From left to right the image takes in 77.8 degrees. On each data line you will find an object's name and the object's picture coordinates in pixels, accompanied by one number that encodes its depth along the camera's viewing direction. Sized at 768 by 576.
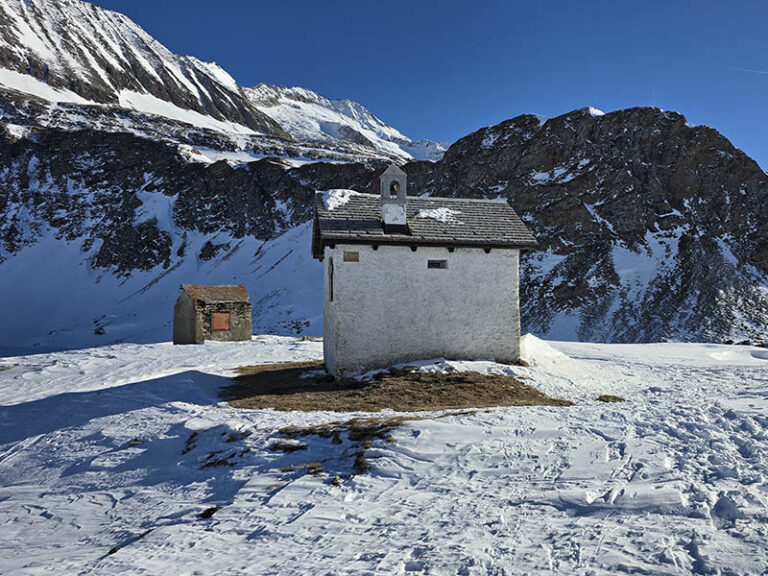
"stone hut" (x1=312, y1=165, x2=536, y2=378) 14.42
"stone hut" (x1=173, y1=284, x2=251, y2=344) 28.19
